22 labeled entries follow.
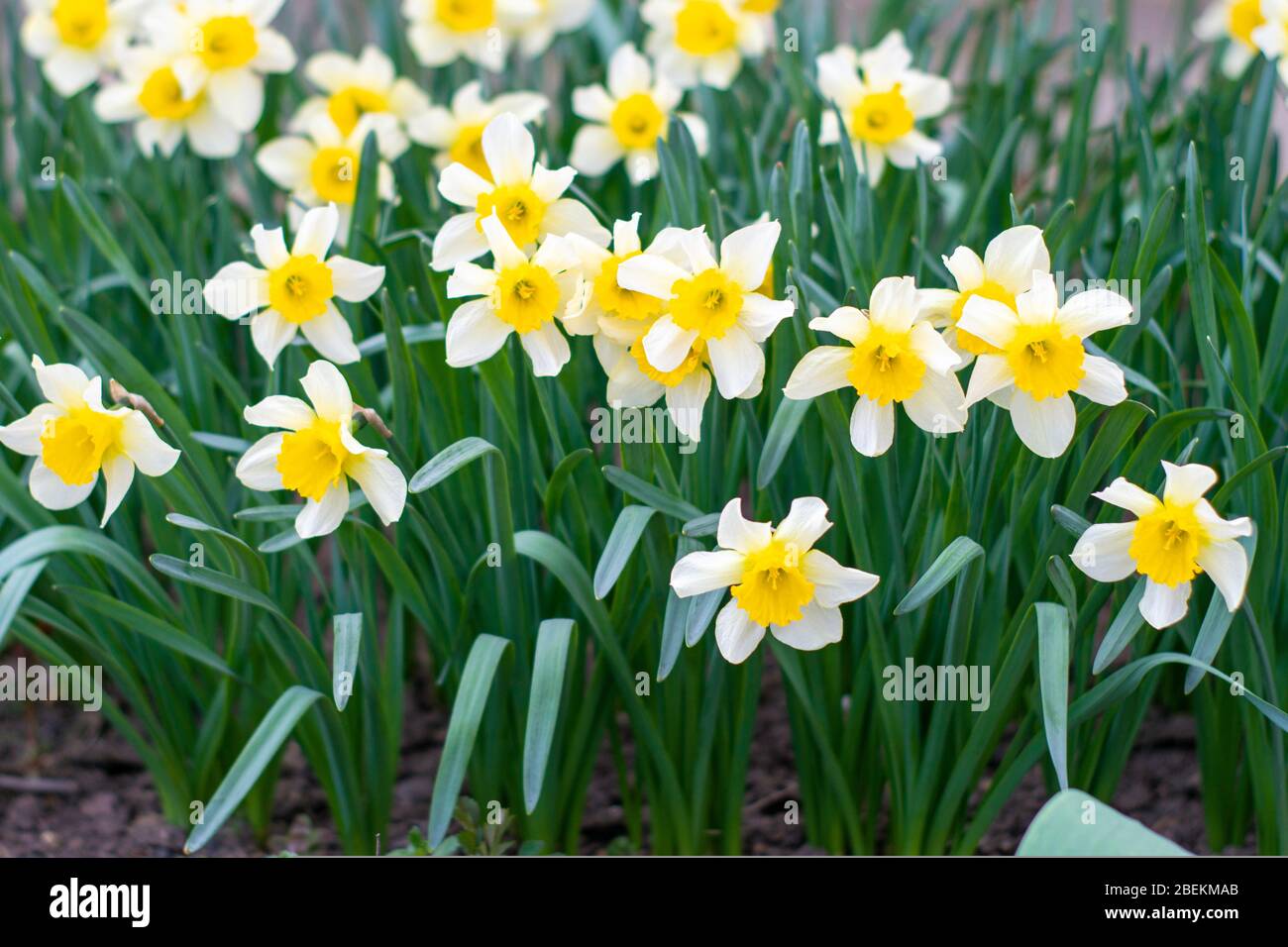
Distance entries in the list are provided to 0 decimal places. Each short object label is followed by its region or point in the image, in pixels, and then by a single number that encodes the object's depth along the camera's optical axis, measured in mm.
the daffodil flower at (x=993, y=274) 1106
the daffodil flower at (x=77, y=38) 1444
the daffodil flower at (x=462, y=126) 1379
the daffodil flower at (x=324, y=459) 1106
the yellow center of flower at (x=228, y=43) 1384
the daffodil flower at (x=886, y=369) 1090
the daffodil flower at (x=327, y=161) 1359
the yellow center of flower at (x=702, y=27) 1453
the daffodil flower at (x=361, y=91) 1443
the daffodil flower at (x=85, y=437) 1113
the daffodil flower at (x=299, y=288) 1163
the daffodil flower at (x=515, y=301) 1118
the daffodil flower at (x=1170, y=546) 1086
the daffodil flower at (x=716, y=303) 1098
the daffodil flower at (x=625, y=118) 1395
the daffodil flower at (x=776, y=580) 1096
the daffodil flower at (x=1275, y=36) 1324
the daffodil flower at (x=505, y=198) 1165
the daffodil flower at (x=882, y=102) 1352
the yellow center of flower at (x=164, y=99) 1382
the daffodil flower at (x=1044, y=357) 1083
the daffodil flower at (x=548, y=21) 1507
